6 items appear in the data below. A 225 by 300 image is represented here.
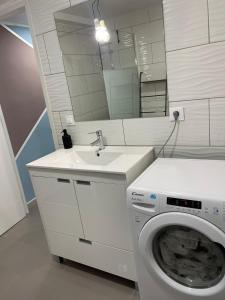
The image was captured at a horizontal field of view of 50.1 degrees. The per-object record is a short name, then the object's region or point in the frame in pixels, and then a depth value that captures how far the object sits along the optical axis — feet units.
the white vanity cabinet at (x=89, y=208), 4.88
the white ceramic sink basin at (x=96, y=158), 4.88
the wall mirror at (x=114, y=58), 5.31
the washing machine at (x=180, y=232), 3.49
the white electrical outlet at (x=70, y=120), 6.89
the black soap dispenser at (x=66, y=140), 6.88
